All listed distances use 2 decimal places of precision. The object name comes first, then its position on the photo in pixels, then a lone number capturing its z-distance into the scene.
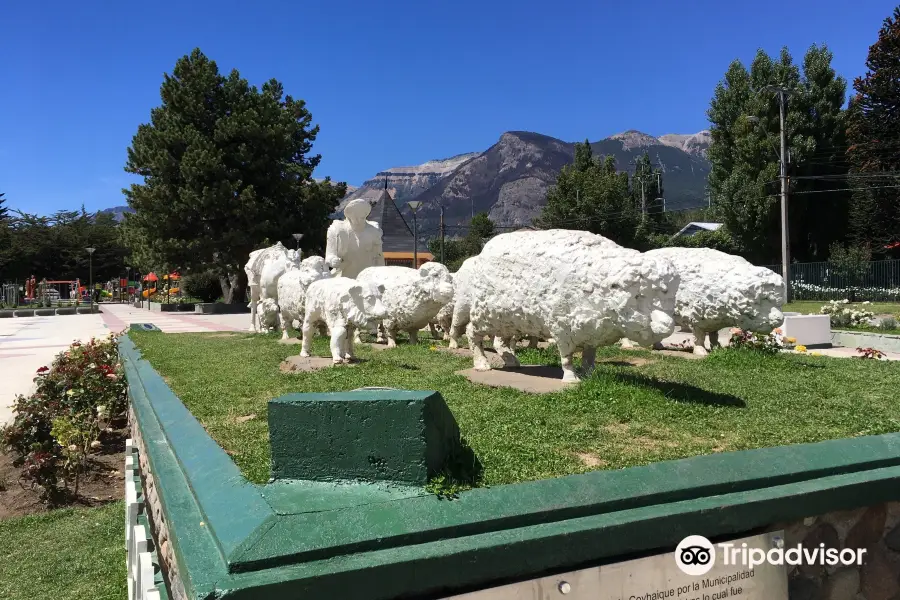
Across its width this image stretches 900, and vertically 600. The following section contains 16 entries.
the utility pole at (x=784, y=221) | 20.05
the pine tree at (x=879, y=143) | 25.41
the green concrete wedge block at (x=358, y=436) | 3.00
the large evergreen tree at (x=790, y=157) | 27.95
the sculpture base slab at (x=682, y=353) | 9.05
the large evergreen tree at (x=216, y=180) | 27.86
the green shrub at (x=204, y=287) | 39.94
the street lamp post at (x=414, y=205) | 26.44
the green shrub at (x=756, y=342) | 8.87
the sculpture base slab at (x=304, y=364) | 8.16
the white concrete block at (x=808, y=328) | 12.30
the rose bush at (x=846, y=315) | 14.79
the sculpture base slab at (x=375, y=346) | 11.02
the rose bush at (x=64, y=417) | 7.30
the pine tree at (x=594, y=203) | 38.50
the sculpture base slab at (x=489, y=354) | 7.77
